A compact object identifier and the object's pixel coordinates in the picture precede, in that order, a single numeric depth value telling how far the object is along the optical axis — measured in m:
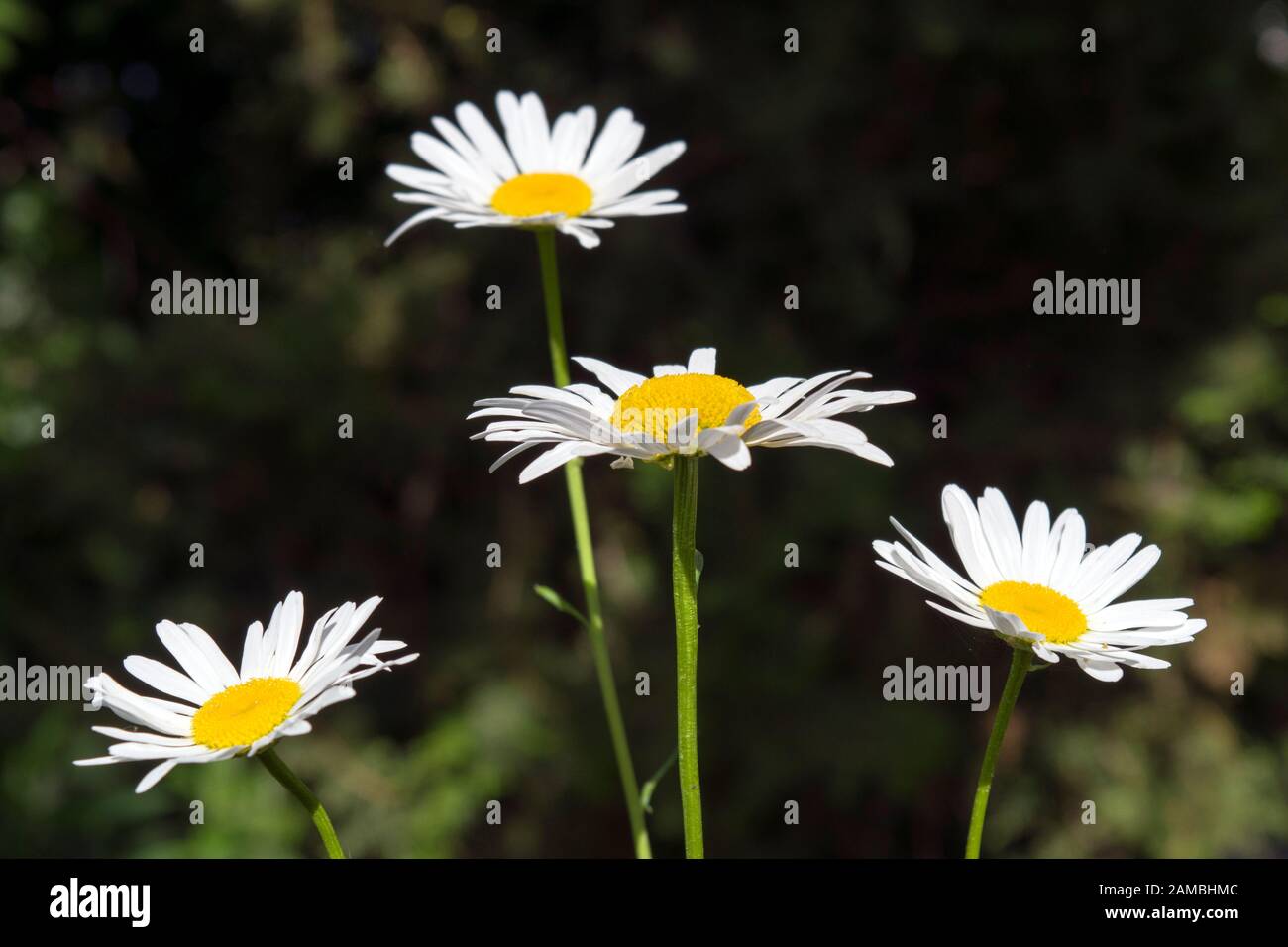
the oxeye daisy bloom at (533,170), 0.54
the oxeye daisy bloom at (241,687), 0.33
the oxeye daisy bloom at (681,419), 0.34
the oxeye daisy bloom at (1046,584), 0.36
